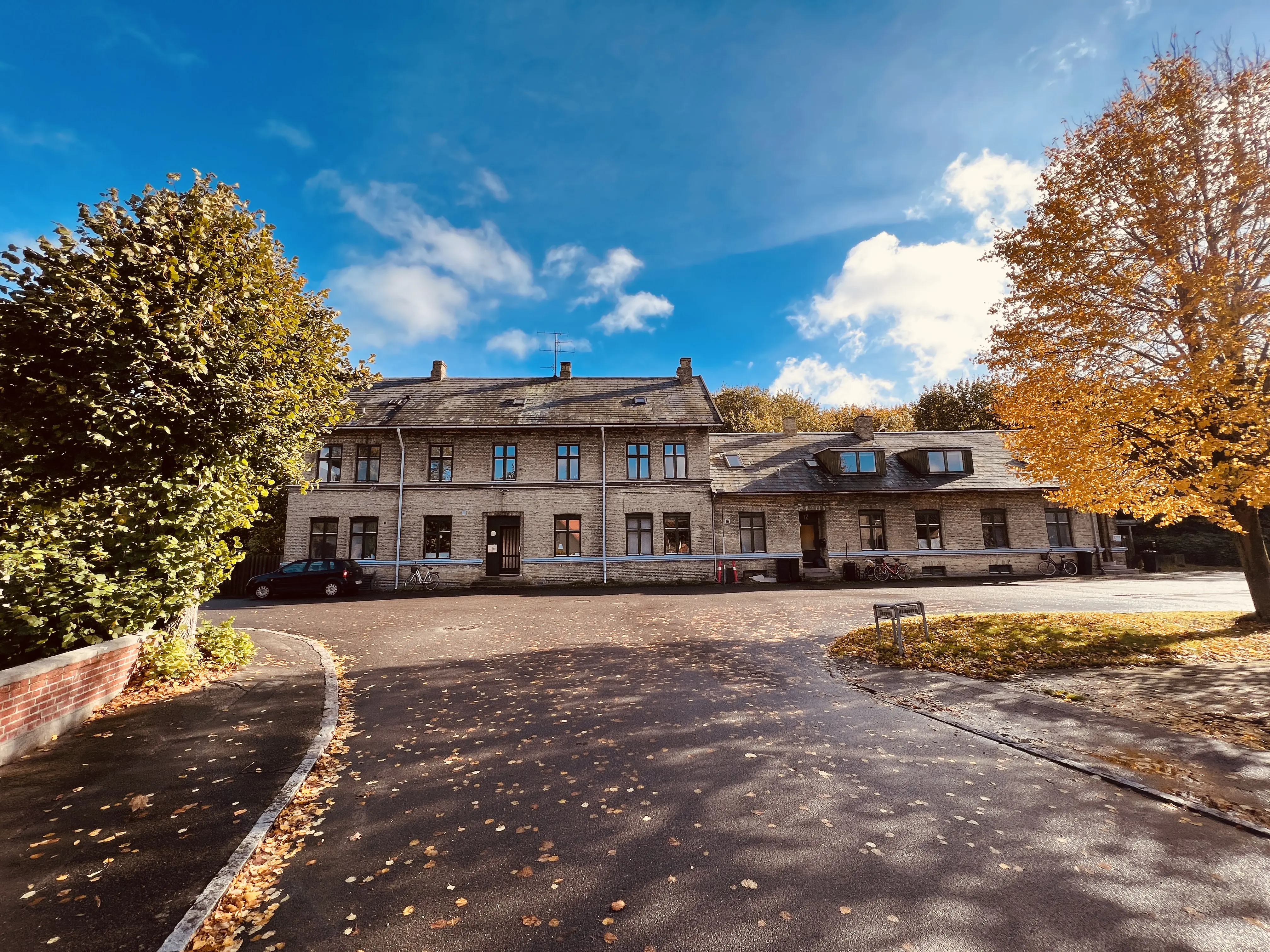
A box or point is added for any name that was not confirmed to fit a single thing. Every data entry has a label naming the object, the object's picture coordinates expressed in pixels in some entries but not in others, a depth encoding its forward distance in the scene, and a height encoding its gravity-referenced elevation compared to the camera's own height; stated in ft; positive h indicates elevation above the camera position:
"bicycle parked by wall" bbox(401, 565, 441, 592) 76.64 -3.37
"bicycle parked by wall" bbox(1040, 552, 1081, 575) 83.20 -3.18
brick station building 80.18 +7.64
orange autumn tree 29.32 +13.50
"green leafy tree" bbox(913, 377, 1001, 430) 139.44 +37.29
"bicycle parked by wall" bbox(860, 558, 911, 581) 81.82 -3.51
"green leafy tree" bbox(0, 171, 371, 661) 21.40 +6.54
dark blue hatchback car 67.36 -2.55
